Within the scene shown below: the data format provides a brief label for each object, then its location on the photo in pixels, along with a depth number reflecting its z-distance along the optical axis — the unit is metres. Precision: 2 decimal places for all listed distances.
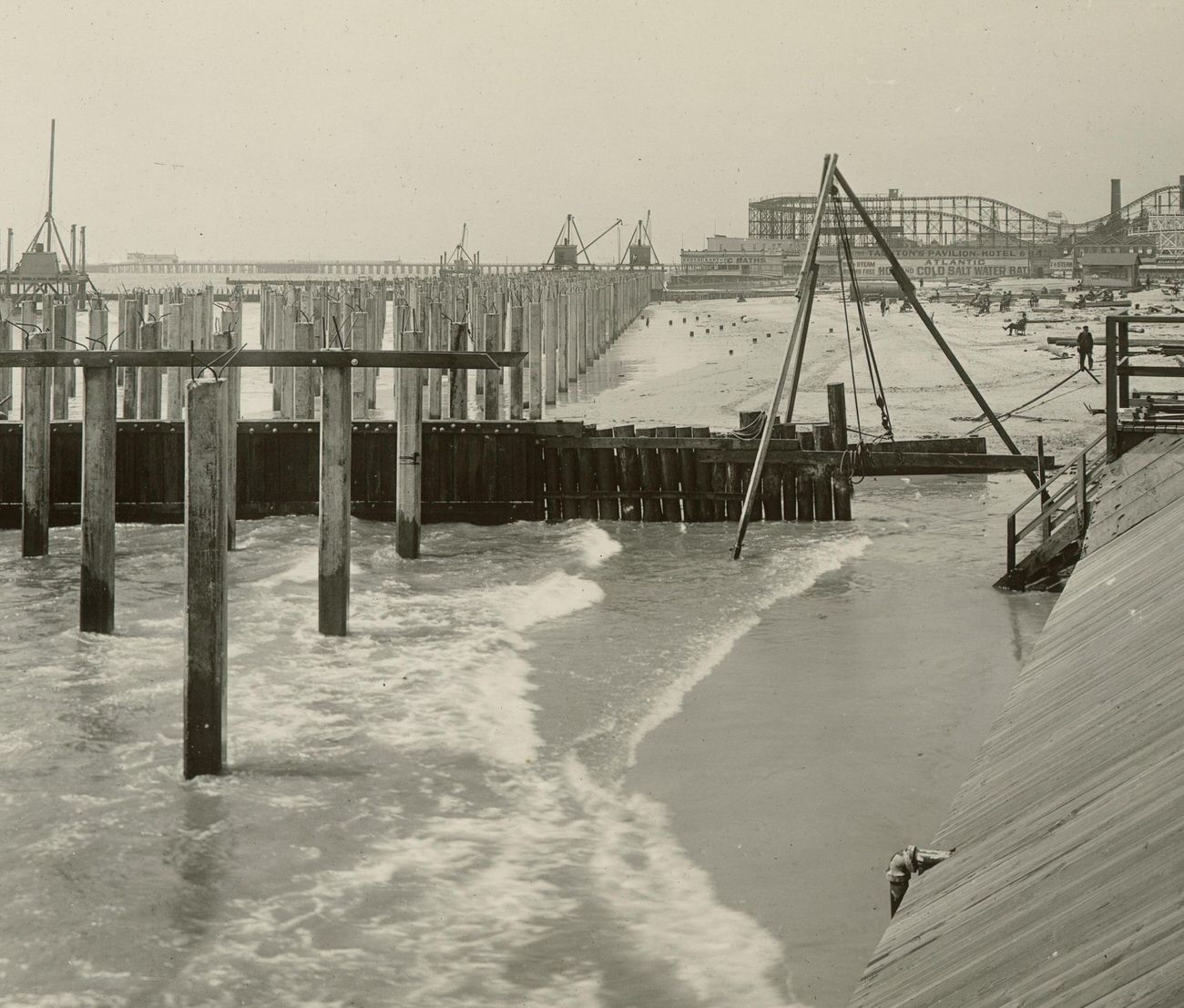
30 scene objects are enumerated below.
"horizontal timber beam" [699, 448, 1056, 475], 17.80
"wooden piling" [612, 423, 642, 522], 19.27
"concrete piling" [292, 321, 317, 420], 20.97
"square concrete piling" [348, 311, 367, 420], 18.83
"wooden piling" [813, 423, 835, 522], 19.28
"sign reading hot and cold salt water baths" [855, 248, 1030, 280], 159.46
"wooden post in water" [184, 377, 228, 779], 10.05
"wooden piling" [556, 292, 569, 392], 36.19
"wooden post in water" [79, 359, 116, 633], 13.07
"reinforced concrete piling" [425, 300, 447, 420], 26.38
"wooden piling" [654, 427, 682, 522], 19.22
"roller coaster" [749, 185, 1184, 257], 158.00
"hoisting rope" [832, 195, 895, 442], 18.46
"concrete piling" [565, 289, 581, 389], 38.00
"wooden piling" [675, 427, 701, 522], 19.17
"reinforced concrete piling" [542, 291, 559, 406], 31.81
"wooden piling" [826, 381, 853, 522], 19.25
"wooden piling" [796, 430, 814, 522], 19.31
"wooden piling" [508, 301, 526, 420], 21.02
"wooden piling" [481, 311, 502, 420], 20.95
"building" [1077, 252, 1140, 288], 93.25
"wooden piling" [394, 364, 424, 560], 16.25
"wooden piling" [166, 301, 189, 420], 20.69
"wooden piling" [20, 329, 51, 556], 16.25
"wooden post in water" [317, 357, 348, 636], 12.98
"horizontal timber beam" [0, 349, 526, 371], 12.71
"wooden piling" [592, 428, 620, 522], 19.27
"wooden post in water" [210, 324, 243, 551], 16.55
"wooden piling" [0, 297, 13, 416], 23.61
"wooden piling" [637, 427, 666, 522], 19.25
